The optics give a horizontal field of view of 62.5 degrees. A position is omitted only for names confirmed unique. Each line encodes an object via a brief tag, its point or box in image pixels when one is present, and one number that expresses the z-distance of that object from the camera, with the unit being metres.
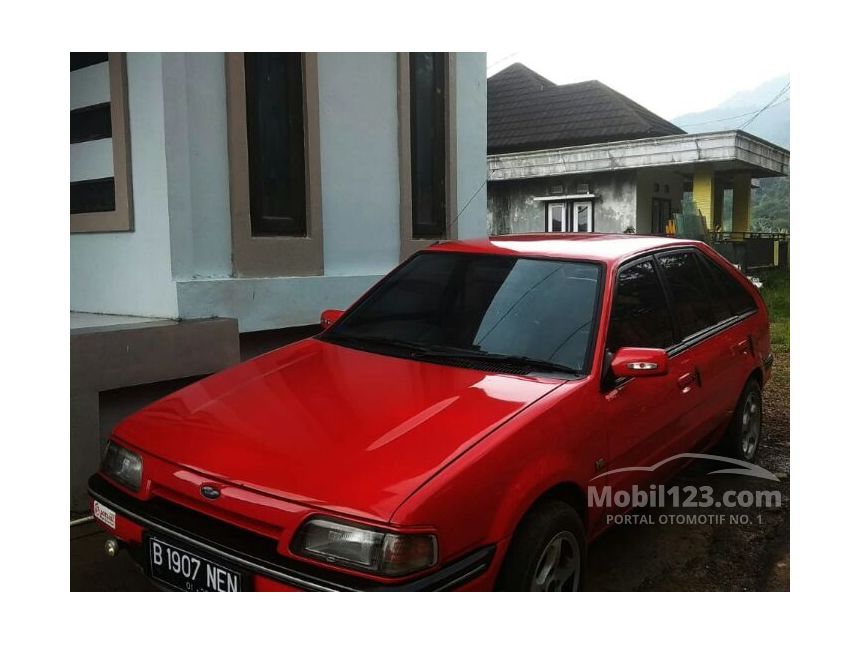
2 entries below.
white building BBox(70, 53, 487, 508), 3.86
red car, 1.90
